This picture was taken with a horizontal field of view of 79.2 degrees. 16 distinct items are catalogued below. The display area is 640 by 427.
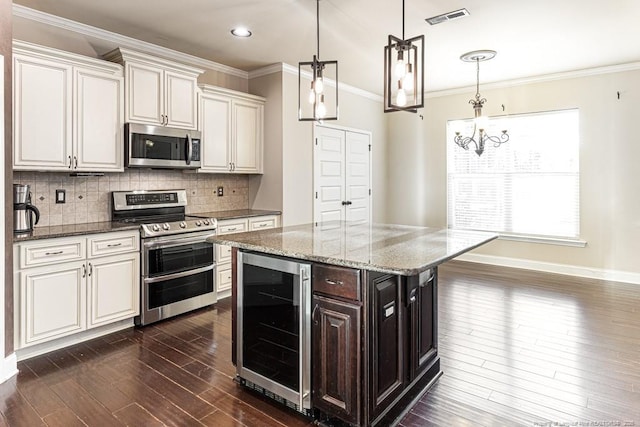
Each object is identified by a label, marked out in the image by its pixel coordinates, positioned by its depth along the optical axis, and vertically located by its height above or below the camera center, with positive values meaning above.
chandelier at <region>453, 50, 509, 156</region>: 4.49 +1.29
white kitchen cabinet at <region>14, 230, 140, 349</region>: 2.82 -0.56
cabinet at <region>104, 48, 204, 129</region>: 3.65 +1.24
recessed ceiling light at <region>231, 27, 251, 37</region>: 3.78 +1.81
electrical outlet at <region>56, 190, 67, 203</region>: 3.45 +0.16
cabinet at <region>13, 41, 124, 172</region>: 2.99 +0.86
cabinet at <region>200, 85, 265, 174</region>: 4.43 +1.01
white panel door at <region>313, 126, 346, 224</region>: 5.47 +0.58
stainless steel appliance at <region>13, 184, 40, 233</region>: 2.98 +0.03
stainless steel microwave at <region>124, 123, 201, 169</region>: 3.67 +0.68
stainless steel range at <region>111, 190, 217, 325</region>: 3.55 -0.40
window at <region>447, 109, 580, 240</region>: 5.44 +0.51
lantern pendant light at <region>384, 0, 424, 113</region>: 2.24 +0.81
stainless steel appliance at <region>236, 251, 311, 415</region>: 2.16 -0.68
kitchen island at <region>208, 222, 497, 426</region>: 1.96 -0.60
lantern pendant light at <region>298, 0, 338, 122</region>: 2.77 +0.89
